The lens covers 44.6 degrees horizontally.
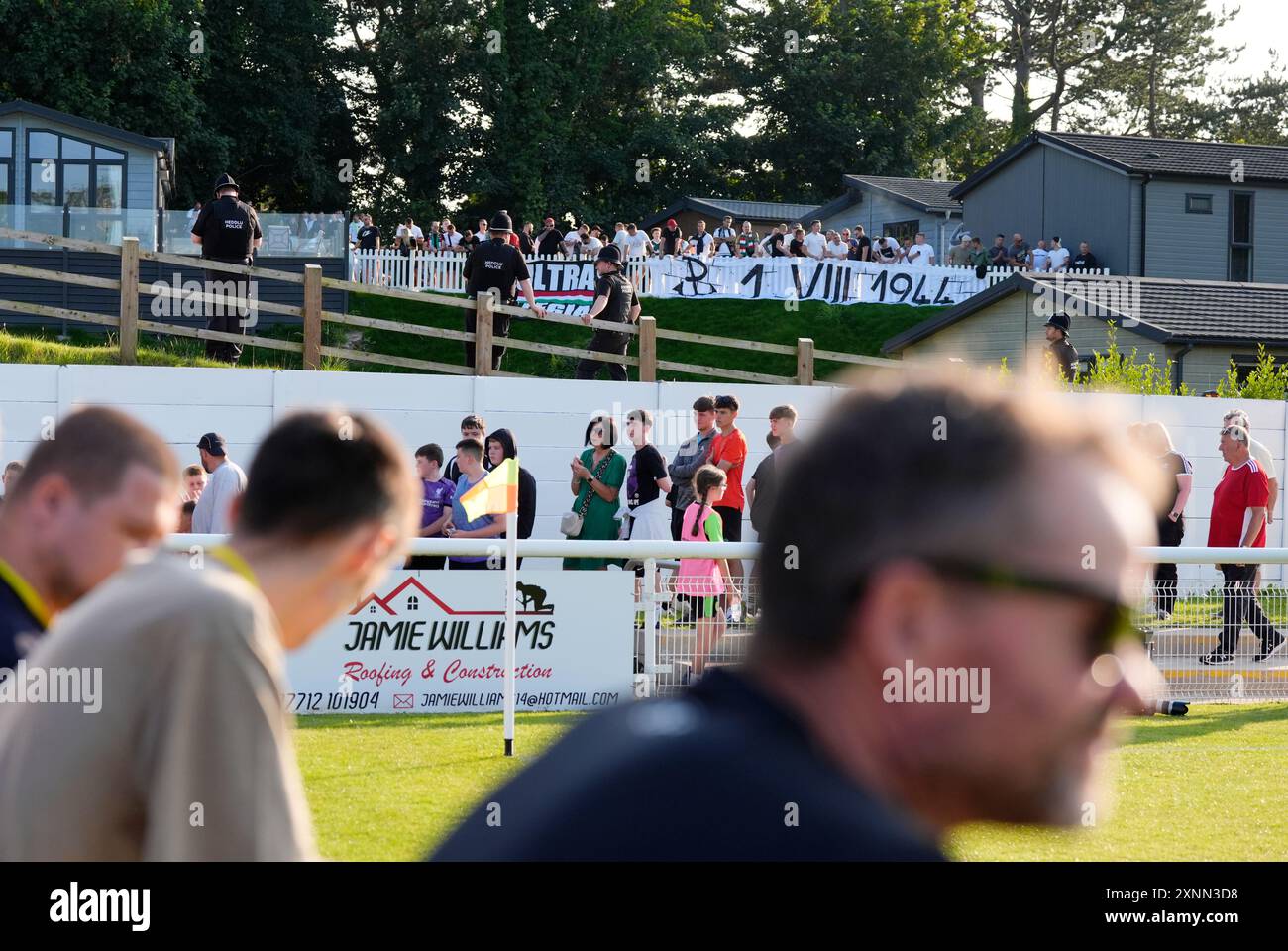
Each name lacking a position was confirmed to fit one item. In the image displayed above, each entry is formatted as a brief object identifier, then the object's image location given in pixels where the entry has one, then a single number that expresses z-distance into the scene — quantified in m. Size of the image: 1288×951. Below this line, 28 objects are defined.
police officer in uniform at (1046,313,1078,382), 17.44
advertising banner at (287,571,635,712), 11.33
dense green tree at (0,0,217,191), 45.81
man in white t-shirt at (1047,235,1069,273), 38.78
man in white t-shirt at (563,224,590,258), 34.63
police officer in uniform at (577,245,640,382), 21.00
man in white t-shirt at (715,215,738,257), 36.50
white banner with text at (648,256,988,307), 35.56
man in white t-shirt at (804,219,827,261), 36.47
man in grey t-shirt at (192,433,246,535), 12.56
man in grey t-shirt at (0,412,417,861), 2.23
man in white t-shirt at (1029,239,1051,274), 38.75
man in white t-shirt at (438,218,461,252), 36.25
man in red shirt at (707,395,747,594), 15.08
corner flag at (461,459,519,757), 9.89
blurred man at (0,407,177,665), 3.25
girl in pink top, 10.35
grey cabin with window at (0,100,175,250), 34.97
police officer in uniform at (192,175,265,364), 21.09
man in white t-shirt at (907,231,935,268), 38.21
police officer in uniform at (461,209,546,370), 21.25
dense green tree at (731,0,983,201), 64.31
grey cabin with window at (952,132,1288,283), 41.09
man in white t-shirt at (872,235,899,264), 38.16
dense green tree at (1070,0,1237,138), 71.12
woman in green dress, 13.87
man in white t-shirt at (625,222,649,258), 36.62
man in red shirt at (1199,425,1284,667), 13.98
